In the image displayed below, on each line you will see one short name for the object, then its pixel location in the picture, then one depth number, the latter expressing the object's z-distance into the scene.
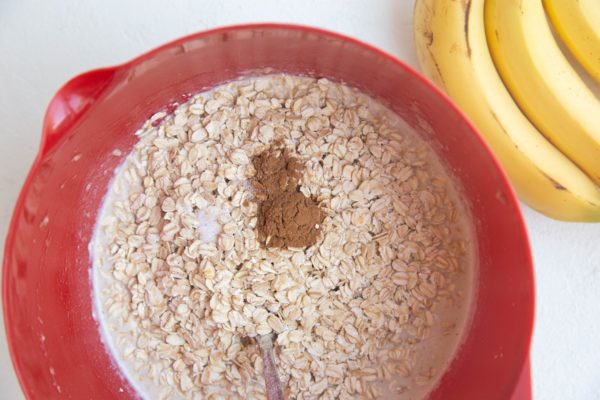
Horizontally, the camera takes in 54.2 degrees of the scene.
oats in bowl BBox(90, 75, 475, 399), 0.83
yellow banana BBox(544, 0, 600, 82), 0.78
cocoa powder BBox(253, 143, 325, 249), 0.81
